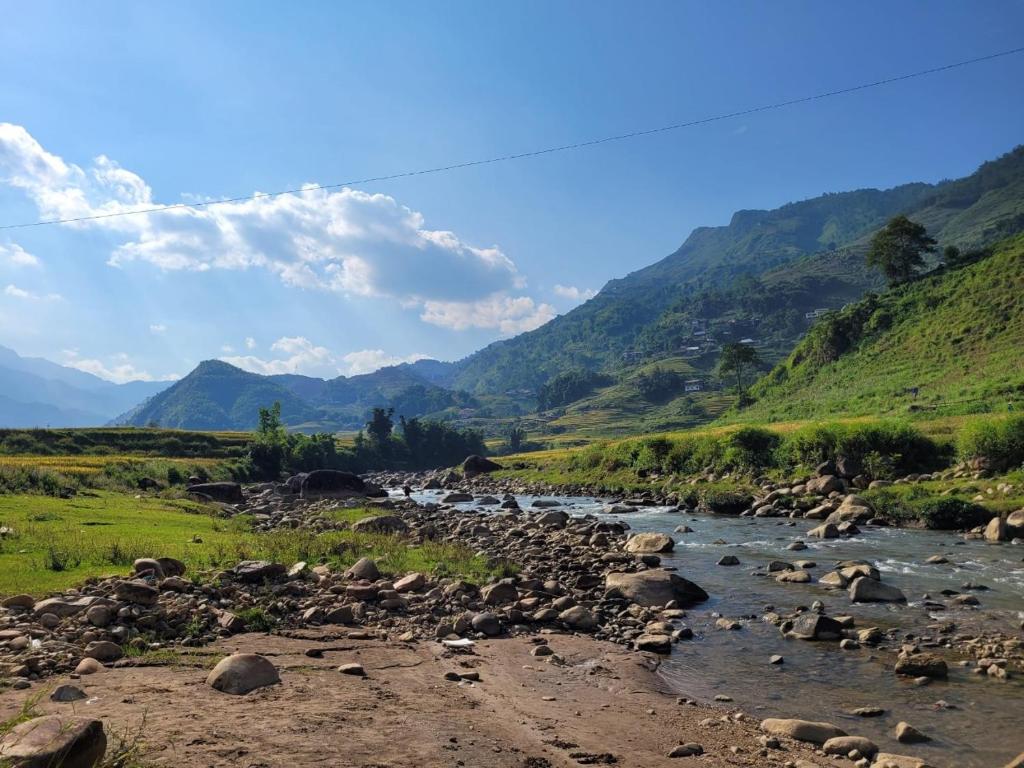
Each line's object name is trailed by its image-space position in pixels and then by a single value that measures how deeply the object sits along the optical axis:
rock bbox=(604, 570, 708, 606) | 16.89
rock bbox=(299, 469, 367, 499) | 56.84
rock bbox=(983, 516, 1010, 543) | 23.33
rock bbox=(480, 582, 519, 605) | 16.05
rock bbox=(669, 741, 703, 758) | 8.23
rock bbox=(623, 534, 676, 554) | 25.09
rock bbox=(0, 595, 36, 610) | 11.27
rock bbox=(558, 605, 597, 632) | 14.84
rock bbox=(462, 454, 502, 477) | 90.33
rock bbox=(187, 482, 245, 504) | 47.91
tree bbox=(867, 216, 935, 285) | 95.75
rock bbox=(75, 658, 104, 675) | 8.69
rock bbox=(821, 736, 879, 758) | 8.53
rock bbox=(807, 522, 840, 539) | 26.48
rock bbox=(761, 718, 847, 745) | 8.96
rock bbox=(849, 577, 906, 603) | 16.19
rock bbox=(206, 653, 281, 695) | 8.61
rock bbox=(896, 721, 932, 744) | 8.94
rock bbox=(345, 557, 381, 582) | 17.12
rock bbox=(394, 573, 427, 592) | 16.42
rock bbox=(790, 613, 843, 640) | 13.61
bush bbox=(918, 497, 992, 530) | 26.05
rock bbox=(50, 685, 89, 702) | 7.57
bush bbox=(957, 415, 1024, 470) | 29.80
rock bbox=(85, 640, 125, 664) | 9.37
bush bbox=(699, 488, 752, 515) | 37.84
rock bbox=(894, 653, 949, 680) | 11.16
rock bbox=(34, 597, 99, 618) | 11.00
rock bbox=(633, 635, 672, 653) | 13.26
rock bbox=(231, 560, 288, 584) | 15.16
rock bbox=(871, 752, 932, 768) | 7.87
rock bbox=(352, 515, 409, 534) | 27.92
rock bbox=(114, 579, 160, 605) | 11.69
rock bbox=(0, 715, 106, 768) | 5.05
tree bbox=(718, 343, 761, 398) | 123.56
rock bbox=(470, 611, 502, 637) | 13.84
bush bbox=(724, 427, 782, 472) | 44.91
